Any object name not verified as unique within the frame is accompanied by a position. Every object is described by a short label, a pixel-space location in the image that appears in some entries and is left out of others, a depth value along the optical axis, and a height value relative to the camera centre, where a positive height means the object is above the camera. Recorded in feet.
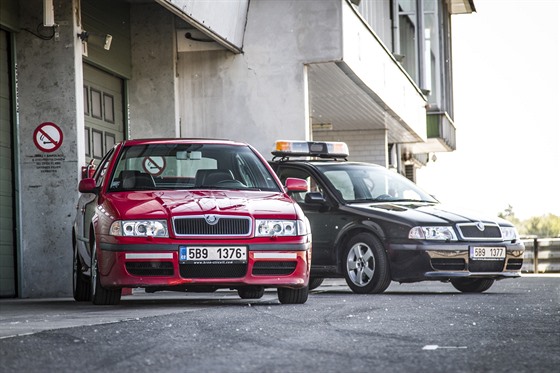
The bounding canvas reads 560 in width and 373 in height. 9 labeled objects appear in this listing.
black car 45.32 -1.69
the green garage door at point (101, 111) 59.52 +4.16
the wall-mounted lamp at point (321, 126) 96.37 +4.90
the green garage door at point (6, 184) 51.34 +0.68
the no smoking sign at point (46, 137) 52.39 +2.54
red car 35.32 -1.12
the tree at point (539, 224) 276.62 -8.47
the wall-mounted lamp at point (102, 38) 52.65 +6.90
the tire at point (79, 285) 43.80 -2.91
